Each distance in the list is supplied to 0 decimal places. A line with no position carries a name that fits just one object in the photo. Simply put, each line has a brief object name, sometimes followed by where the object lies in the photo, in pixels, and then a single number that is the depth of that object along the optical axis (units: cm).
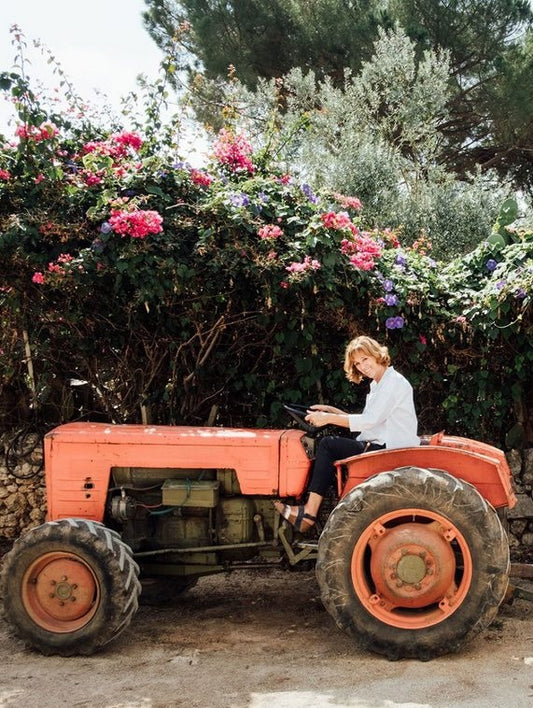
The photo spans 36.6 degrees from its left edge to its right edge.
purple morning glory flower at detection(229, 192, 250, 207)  559
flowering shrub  550
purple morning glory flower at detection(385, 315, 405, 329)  580
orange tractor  402
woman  441
